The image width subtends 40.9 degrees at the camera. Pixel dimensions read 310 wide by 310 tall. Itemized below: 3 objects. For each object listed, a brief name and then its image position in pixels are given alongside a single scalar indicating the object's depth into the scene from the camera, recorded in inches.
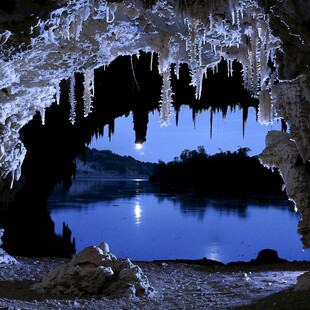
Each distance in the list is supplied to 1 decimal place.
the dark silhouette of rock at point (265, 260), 361.7
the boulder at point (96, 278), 196.5
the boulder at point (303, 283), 187.3
